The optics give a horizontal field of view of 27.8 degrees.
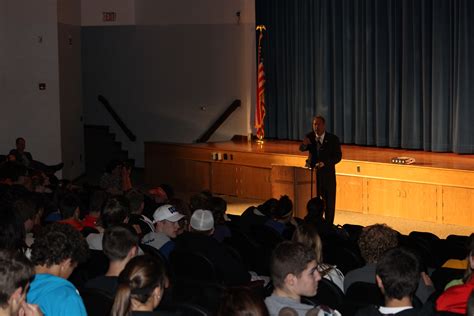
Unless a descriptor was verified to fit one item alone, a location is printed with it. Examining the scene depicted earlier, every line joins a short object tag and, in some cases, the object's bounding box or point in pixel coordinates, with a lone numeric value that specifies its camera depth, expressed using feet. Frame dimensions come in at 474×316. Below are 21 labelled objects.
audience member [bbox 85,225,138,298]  17.13
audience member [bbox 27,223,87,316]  14.74
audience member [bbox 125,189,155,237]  26.10
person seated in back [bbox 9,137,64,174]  45.27
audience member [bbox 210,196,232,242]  26.41
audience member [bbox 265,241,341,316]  14.87
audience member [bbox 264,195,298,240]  28.78
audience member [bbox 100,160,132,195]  37.01
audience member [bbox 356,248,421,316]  14.47
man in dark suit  39.63
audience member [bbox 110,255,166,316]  13.80
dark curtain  48.57
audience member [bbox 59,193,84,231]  24.26
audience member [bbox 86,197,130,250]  23.53
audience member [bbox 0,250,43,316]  12.15
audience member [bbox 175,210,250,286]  21.44
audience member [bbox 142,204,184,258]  23.52
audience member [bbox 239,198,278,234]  29.84
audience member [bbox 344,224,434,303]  18.90
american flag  56.29
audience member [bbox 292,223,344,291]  19.47
